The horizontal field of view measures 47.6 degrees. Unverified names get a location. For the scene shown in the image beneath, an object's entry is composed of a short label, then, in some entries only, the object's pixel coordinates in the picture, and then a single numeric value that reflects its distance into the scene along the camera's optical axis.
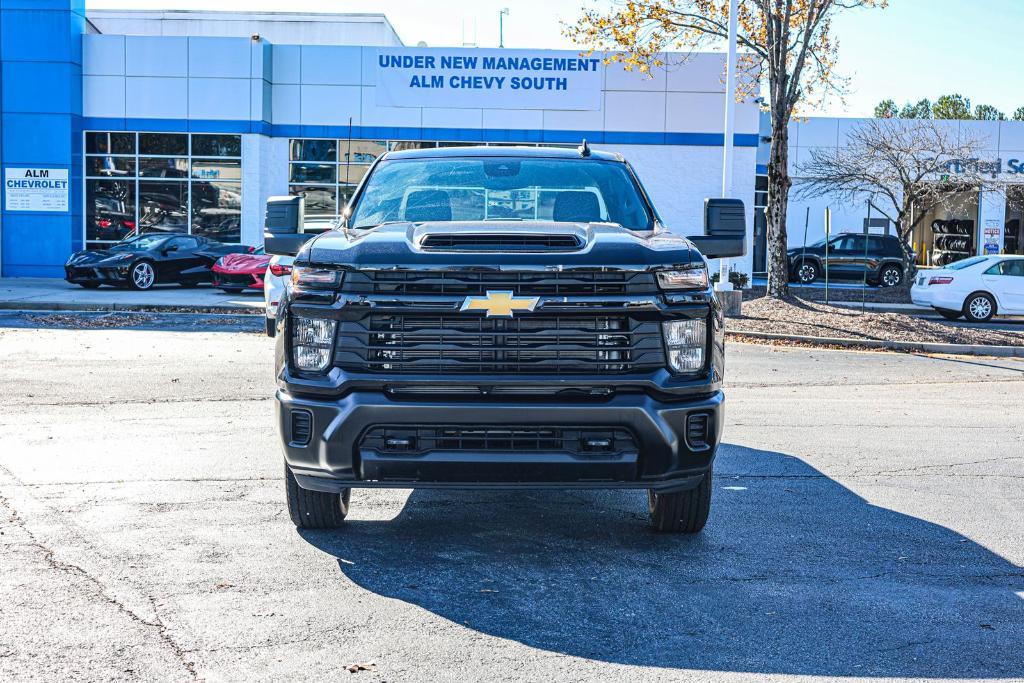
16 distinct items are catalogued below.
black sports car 25.83
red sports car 24.95
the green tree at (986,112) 74.19
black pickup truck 4.84
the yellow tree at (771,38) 22.39
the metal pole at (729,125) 21.66
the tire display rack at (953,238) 47.57
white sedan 22.92
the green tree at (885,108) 91.72
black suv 34.25
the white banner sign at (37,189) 31.53
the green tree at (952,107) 78.50
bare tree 33.50
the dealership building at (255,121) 31.39
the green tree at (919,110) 81.31
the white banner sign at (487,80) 31.81
